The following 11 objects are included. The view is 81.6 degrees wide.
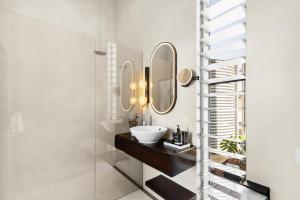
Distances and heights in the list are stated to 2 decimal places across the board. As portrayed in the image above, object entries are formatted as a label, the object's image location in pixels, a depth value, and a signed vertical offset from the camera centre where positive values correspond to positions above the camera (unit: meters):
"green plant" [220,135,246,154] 1.09 -0.32
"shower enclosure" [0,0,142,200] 1.58 -0.09
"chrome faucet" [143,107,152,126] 2.18 -0.25
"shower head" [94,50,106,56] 2.05 +0.54
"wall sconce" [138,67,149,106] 2.19 +0.10
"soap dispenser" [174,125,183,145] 1.59 -0.37
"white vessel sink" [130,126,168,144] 1.73 -0.38
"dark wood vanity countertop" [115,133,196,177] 1.42 -0.52
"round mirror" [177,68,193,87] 1.63 +0.21
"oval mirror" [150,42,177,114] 1.87 +0.23
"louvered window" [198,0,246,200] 1.09 +0.01
